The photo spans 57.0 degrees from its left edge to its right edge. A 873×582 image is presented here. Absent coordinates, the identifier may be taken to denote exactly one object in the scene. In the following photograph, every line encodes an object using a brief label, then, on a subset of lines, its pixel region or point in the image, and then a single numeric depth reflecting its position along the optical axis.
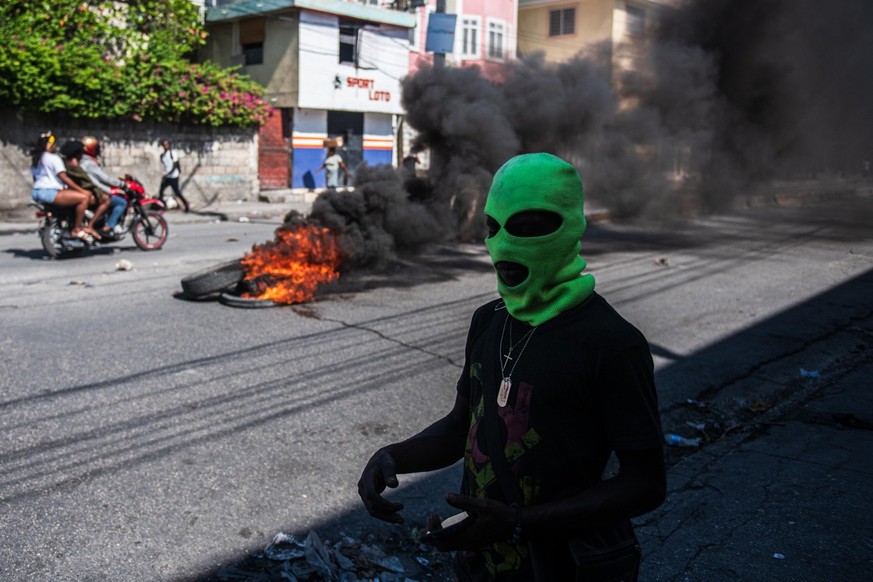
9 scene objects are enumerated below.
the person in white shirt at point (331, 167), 25.20
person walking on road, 19.11
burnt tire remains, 8.02
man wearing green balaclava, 1.64
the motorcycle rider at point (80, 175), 11.14
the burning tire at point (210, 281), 8.22
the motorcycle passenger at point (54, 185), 10.85
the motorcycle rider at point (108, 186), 11.52
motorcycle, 11.05
